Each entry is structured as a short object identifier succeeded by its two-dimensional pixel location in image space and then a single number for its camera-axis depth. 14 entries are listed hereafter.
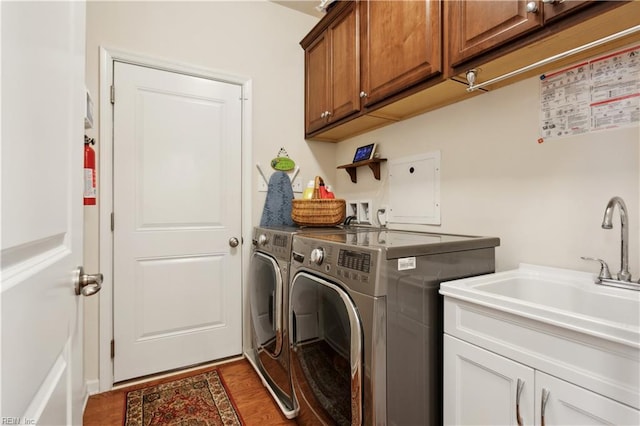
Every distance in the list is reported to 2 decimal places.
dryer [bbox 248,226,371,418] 1.62
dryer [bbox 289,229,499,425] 1.03
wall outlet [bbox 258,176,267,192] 2.41
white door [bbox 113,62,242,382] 1.99
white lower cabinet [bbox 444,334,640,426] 0.75
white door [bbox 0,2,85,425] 0.38
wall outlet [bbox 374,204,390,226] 2.19
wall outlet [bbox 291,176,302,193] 2.56
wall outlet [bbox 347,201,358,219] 2.47
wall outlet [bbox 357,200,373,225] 2.34
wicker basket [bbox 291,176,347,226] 2.04
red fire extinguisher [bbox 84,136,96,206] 1.45
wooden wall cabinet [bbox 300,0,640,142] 1.02
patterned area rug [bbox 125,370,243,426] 1.63
